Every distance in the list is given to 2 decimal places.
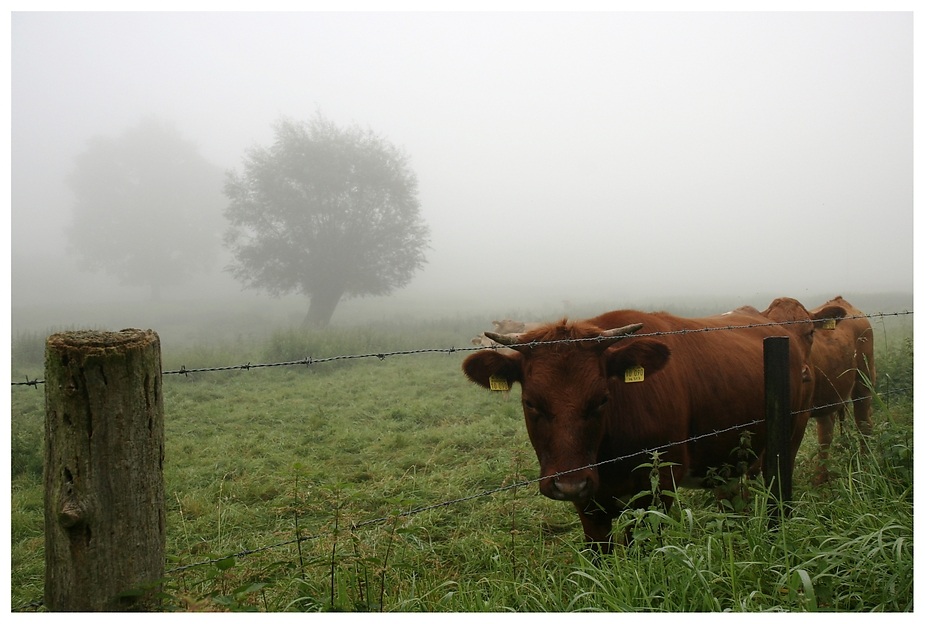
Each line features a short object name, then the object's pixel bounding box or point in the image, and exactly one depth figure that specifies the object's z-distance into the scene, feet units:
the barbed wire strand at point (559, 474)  7.23
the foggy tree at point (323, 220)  95.76
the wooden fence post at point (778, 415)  11.68
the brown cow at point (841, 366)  21.02
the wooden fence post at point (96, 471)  5.82
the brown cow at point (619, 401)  11.01
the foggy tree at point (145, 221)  137.69
